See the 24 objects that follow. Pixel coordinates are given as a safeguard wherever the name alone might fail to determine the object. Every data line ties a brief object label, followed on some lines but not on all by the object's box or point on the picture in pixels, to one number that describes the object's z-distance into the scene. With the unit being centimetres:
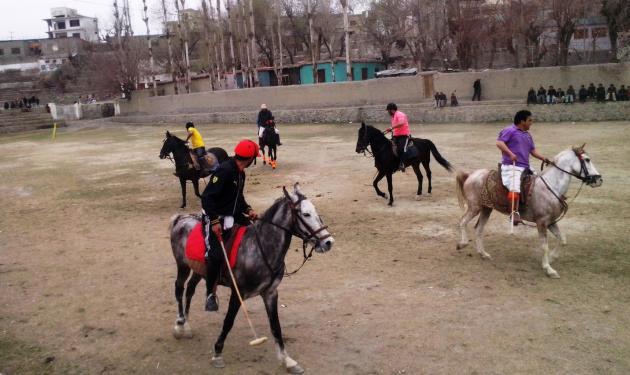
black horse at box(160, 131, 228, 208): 1297
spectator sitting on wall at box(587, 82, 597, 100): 2312
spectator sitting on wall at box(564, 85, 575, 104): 2352
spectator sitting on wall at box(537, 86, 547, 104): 2412
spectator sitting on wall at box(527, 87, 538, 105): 2416
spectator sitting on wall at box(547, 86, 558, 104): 2394
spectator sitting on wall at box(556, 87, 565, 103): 2395
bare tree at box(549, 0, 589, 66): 2914
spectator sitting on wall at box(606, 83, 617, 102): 2239
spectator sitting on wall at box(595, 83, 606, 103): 2250
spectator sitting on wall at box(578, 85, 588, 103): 2308
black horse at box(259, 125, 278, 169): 1733
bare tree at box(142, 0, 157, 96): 4809
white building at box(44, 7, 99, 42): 9269
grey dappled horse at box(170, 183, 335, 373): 518
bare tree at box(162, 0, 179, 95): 4506
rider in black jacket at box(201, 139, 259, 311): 542
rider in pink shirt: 1209
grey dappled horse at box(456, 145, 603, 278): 751
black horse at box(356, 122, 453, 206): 1200
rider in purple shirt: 774
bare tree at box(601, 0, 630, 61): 3136
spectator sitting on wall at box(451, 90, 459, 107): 2661
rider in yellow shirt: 1377
